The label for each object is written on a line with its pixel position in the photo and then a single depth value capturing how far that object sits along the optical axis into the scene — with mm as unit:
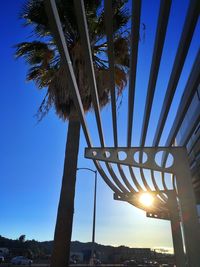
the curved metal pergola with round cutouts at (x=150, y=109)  2465
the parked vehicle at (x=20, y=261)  29485
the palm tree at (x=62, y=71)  5710
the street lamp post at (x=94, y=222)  15815
